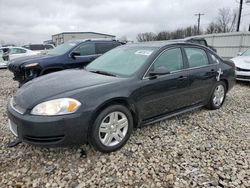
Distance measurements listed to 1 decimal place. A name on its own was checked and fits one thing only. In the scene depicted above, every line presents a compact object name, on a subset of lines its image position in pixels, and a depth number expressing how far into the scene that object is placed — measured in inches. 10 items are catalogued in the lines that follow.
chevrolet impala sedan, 99.3
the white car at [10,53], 538.8
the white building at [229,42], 576.1
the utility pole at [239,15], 940.6
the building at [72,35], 1969.7
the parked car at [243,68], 279.8
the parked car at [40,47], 771.9
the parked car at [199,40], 415.8
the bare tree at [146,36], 1916.5
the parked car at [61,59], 223.1
